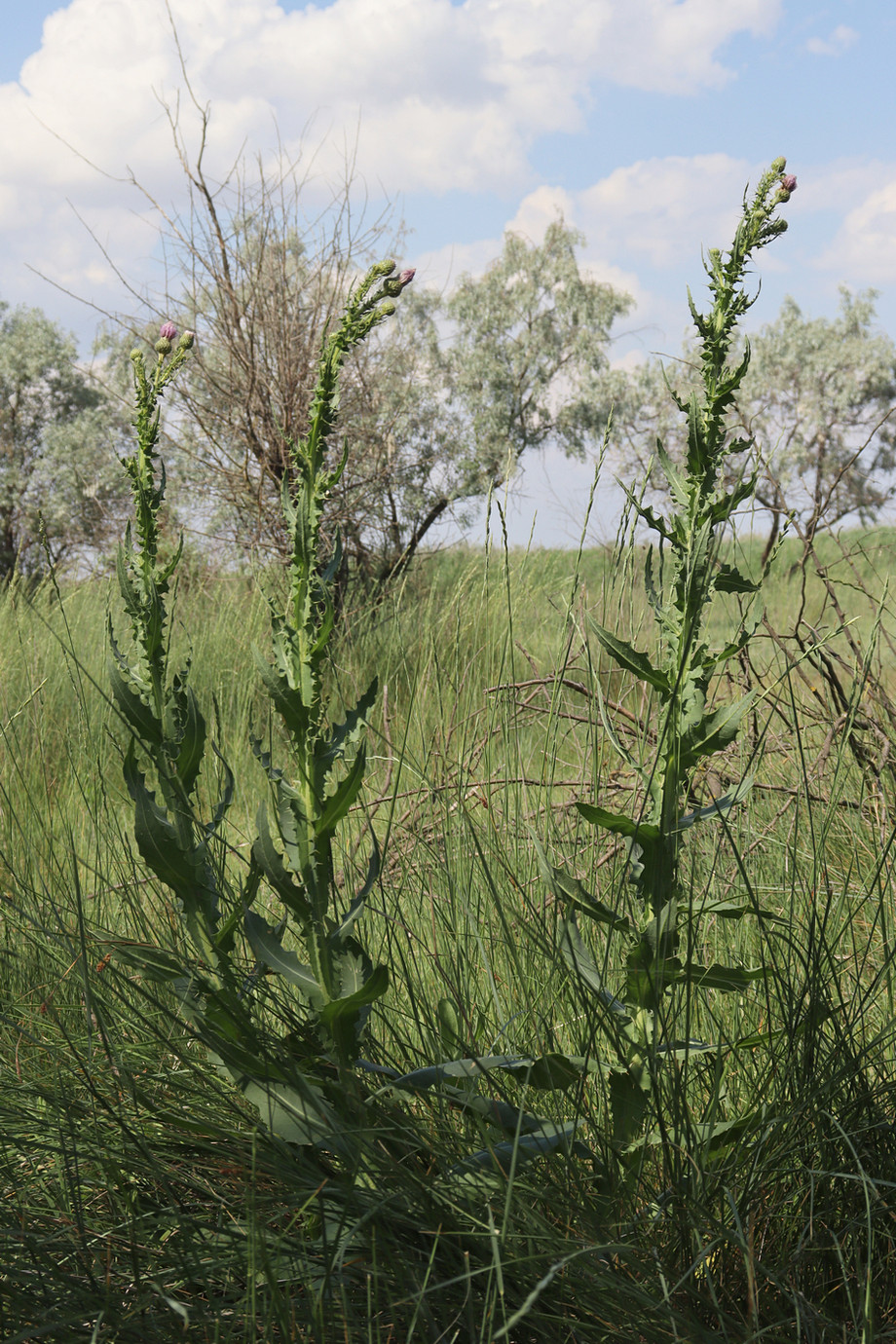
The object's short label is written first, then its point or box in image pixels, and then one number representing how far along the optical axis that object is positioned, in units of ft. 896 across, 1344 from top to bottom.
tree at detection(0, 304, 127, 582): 56.18
